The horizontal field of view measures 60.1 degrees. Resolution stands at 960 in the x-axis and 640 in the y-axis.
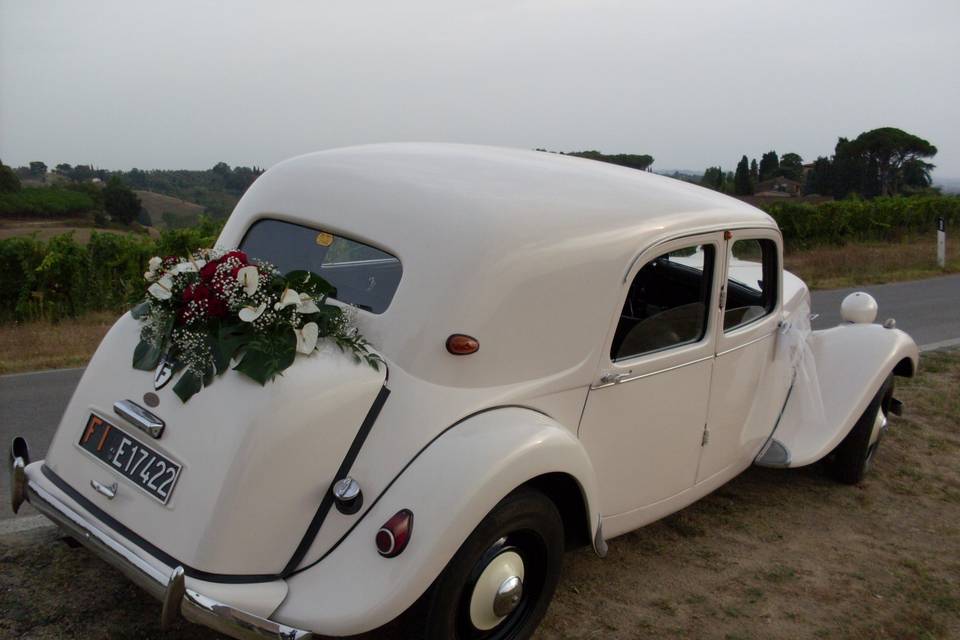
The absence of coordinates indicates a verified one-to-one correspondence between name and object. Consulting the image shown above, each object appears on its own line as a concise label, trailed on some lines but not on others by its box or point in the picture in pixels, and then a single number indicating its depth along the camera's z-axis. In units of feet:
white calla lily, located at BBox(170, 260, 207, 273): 10.46
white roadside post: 57.36
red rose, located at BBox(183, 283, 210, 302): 9.90
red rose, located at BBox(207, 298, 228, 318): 9.84
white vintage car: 8.86
